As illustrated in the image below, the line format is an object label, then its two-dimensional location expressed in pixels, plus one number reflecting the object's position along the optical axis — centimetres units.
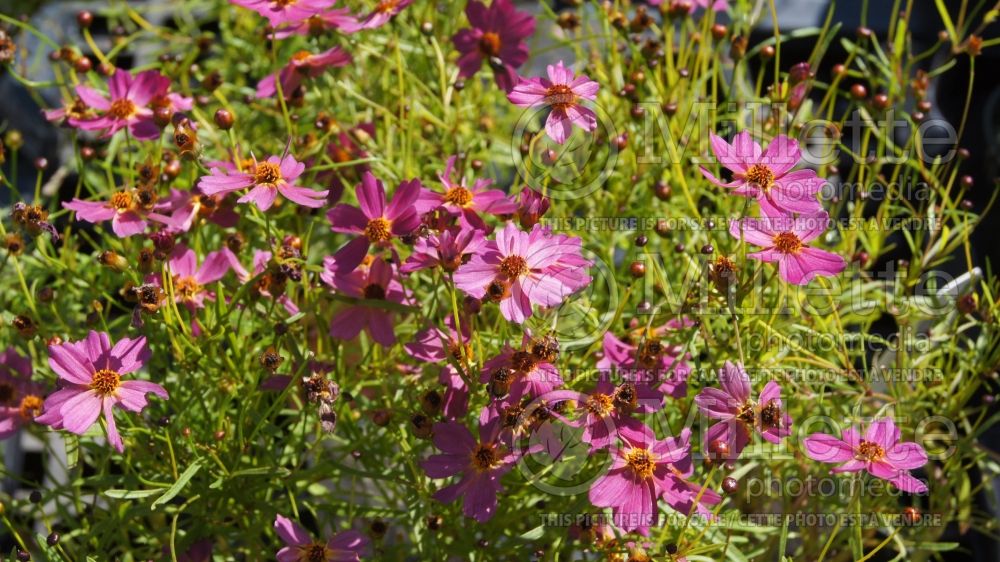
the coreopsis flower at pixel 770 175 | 76
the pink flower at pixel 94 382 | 75
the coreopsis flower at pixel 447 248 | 75
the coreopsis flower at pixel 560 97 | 78
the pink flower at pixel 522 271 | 74
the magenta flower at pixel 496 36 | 86
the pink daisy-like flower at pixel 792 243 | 75
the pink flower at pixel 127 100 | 83
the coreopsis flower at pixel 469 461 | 76
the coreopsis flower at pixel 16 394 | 82
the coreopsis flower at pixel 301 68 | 86
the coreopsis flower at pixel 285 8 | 82
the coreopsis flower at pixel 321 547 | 77
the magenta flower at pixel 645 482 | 74
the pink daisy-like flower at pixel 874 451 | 75
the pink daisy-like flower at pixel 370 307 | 79
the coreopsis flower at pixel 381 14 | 84
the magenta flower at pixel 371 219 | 77
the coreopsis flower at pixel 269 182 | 76
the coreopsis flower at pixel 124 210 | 80
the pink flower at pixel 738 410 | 75
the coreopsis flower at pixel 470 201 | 78
